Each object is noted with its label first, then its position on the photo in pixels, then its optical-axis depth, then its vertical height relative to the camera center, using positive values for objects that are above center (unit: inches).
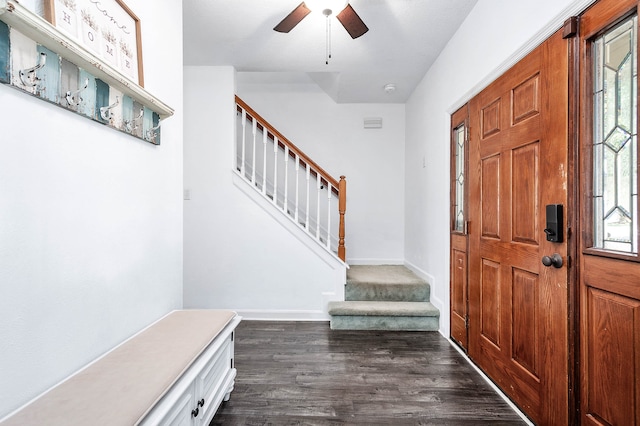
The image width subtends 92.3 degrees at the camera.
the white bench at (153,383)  37.1 -24.0
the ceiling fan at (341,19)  83.1 +54.5
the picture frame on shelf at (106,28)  44.4 +30.6
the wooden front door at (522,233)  60.7 -5.0
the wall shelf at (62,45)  33.3 +22.0
